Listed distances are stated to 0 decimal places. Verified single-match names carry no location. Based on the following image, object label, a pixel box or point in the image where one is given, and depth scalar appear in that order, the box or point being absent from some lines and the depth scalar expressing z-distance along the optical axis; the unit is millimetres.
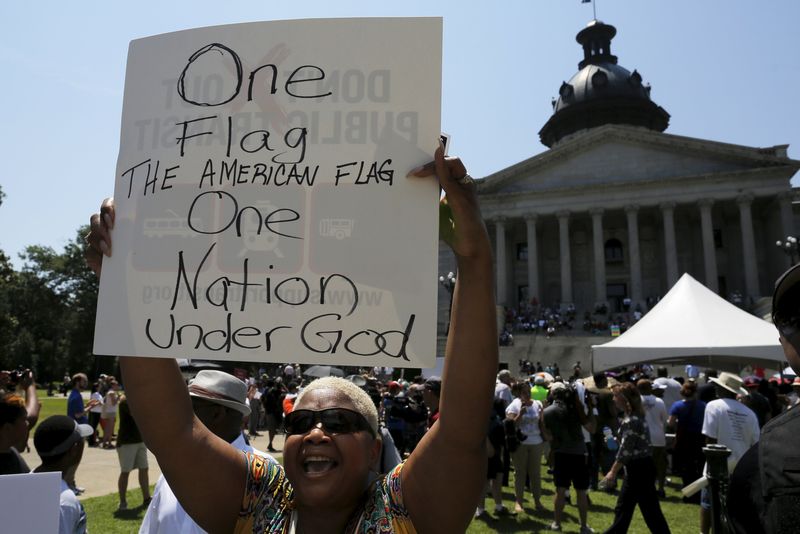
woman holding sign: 1760
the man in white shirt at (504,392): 12031
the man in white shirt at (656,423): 10203
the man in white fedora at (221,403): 3457
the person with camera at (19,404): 3922
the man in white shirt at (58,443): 3632
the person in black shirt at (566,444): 8219
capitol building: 43531
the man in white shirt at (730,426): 7316
